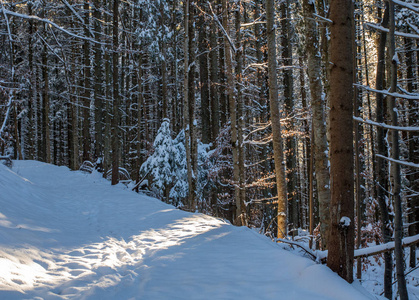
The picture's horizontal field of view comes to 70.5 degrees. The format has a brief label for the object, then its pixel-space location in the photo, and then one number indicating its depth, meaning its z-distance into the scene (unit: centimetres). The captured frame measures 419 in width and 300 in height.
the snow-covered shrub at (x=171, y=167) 1385
